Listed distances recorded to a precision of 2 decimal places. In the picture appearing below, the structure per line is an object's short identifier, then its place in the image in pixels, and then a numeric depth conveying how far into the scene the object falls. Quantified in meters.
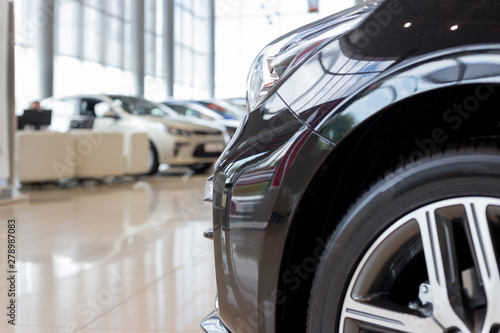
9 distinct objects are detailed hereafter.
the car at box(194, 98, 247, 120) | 13.03
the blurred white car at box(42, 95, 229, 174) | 9.91
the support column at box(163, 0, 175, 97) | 21.39
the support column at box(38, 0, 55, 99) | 12.74
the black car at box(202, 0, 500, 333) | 1.15
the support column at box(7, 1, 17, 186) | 6.49
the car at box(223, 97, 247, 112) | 14.16
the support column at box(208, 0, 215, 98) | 25.58
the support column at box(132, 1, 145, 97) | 18.39
